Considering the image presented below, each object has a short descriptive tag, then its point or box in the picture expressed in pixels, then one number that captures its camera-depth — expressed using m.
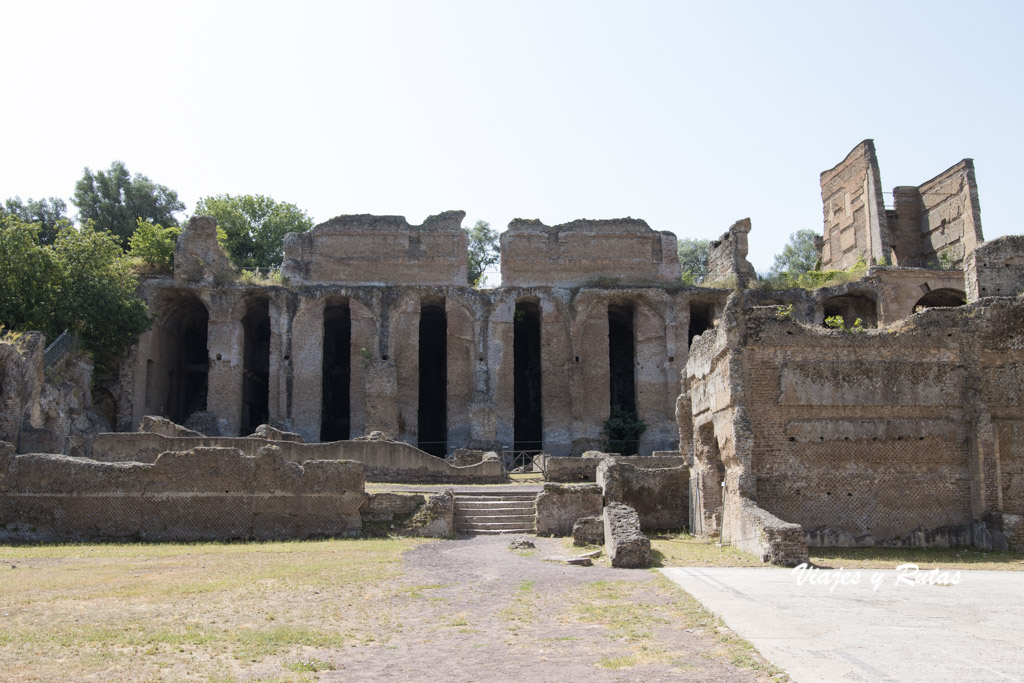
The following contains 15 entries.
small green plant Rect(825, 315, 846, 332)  17.12
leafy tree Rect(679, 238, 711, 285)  66.75
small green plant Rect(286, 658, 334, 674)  6.80
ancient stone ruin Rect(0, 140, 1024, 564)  16.48
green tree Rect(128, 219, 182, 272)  36.69
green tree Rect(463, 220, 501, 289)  58.78
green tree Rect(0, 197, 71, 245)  46.00
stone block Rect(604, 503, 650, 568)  13.20
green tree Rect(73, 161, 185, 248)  49.69
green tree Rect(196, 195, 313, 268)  51.09
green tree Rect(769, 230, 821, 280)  63.19
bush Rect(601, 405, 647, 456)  34.81
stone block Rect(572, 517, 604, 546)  16.39
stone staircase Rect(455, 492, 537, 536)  18.75
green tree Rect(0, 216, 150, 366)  28.05
